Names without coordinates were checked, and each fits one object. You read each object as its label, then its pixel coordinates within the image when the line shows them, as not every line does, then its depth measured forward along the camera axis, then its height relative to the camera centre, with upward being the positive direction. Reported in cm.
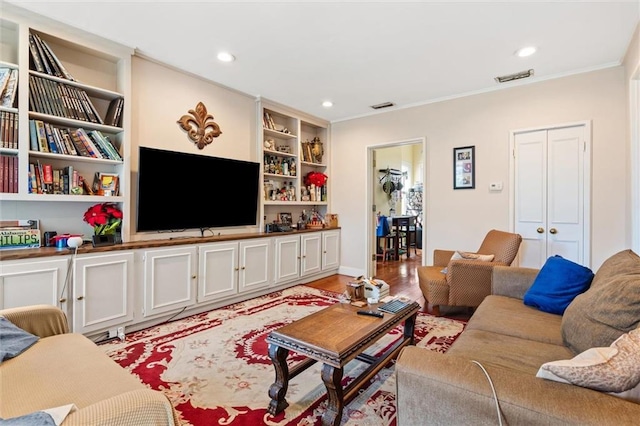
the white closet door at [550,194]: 341 +21
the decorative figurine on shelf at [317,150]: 532 +108
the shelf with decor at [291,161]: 457 +83
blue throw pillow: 203 -49
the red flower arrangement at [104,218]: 274 -5
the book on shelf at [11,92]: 234 +91
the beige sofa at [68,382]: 99 -69
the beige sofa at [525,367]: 90 -56
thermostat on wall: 387 +34
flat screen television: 310 +24
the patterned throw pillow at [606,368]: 92 -48
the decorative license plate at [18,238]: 237 -20
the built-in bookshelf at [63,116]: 239 +81
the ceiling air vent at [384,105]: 452 +159
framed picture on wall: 407 +60
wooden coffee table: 160 -72
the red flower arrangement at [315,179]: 518 +57
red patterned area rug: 175 -111
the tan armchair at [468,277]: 311 -68
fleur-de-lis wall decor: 357 +102
